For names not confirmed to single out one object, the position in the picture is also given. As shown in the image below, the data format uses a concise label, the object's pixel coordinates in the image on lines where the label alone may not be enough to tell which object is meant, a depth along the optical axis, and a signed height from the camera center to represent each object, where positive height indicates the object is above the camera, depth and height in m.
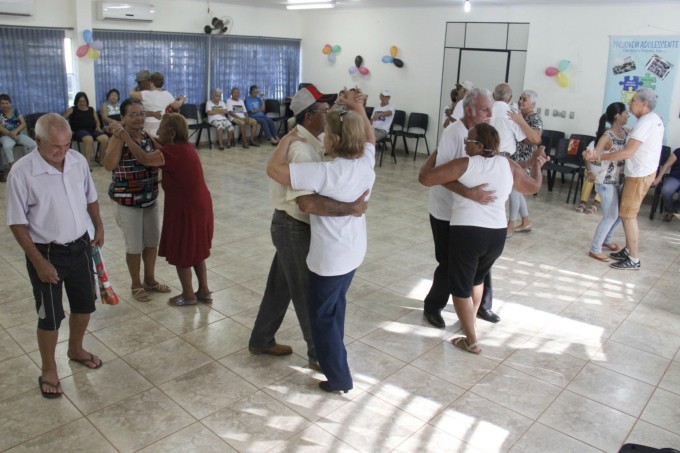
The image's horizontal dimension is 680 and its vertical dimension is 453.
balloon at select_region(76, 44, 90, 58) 9.46 +0.45
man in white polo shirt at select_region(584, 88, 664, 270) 5.24 -0.49
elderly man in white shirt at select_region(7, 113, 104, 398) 2.83 -0.72
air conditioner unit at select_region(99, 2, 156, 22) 9.66 +1.14
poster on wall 8.19 +0.51
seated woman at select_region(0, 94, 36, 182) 8.15 -0.78
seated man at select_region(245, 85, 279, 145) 11.91 -0.52
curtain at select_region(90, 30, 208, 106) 10.12 +0.38
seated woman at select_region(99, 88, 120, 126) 9.55 -0.41
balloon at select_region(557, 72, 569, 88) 9.19 +0.34
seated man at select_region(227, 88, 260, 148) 11.39 -0.56
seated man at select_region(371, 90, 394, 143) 10.59 -0.40
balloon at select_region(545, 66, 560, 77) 9.28 +0.45
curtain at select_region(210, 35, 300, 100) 11.81 +0.46
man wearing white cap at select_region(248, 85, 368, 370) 2.86 -0.59
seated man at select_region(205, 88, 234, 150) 11.13 -0.57
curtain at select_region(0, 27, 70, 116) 8.95 +0.11
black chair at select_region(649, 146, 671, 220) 7.44 -1.02
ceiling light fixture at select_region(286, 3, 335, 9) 10.55 +1.51
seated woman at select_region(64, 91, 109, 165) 9.05 -0.68
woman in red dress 3.84 -0.74
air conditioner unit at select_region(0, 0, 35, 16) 8.50 +0.98
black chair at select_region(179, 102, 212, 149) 10.94 -0.70
